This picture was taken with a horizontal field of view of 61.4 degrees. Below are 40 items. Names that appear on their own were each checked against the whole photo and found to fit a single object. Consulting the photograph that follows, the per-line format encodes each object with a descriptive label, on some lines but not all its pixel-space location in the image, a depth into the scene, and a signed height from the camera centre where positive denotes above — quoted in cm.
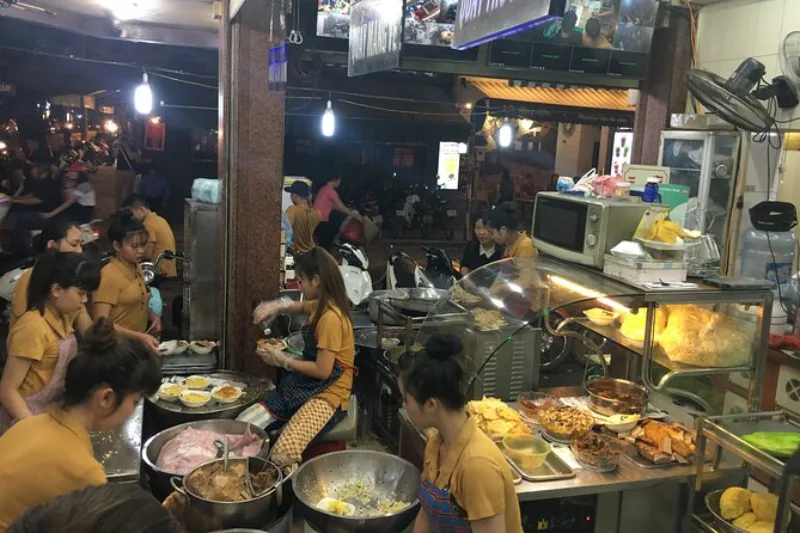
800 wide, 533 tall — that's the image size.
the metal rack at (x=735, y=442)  276 -117
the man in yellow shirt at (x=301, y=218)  887 -92
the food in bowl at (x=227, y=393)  453 -168
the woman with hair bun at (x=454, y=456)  248 -112
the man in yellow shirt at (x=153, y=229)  727 -95
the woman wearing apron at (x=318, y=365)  390 -128
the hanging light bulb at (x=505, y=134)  1534 +53
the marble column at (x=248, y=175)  557 -25
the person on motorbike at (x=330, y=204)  1130 -93
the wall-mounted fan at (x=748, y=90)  502 +60
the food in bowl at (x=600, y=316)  384 -87
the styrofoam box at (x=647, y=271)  316 -50
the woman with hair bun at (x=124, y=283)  485 -104
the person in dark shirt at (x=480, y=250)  641 -90
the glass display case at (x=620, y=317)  325 -81
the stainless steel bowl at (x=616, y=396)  392 -137
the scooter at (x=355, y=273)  683 -132
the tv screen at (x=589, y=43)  681 +126
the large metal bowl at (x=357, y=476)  357 -174
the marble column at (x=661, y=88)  651 +76
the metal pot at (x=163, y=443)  354 -171
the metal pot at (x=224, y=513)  315 -172
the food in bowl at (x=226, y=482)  329 -168
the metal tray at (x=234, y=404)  434 -171
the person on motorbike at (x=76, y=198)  1038 -95
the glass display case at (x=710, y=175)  581 -6
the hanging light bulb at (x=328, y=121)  1254 +53
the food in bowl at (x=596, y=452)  332 -143
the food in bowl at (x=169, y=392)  447 -166
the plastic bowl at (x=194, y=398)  439 -166
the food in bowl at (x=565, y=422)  359 -140
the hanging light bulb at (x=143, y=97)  962 +60
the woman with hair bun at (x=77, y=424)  216 -98
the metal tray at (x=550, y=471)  323 -150
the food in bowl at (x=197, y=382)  469 -167
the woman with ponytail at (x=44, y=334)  336 -100
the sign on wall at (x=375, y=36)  416 +75
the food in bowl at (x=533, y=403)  391 -144
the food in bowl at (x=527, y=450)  334 -146
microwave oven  333 -32
